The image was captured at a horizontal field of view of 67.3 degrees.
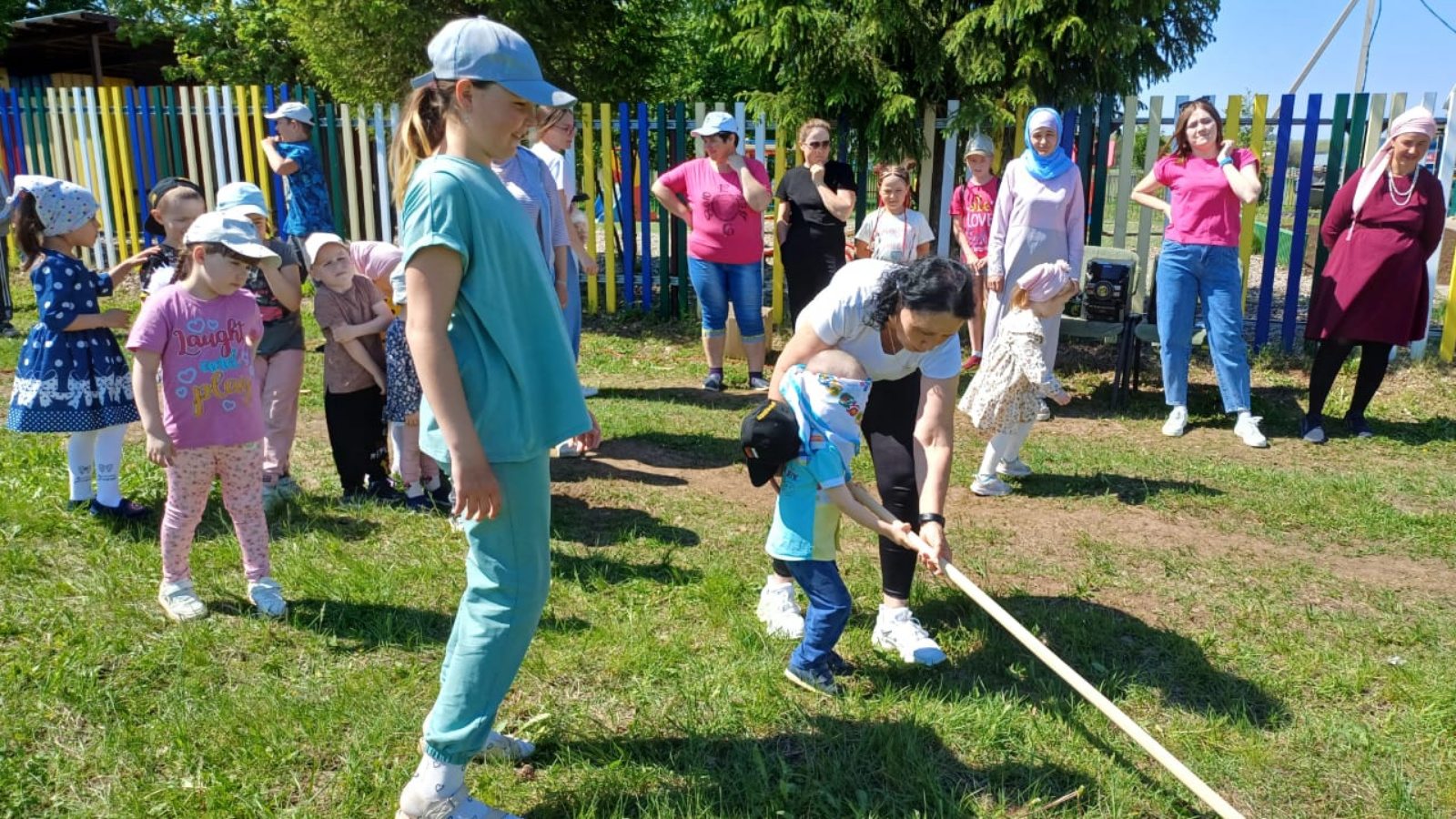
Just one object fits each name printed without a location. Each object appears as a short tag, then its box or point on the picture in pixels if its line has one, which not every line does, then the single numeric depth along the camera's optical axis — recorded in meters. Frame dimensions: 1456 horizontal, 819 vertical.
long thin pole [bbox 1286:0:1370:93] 24.69
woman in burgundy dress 6.68
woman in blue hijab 6.79
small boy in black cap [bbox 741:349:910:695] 3.23
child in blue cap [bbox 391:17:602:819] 2.36
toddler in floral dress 5.34
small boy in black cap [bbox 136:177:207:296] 4.73
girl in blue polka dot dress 4.62
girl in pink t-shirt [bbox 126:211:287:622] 3.77
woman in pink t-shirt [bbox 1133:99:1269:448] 6.73
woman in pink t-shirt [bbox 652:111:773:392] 7.48
